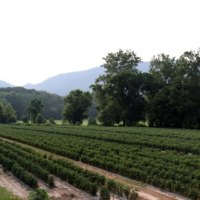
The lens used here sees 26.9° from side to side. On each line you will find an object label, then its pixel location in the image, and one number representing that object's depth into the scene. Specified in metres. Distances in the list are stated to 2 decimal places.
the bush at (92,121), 95.54
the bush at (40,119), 104.95
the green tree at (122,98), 84.62
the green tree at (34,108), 111.38
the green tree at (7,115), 112.07
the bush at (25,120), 112.49
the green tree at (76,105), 99.19
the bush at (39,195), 15.40
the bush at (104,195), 17.44
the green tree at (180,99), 75.31
